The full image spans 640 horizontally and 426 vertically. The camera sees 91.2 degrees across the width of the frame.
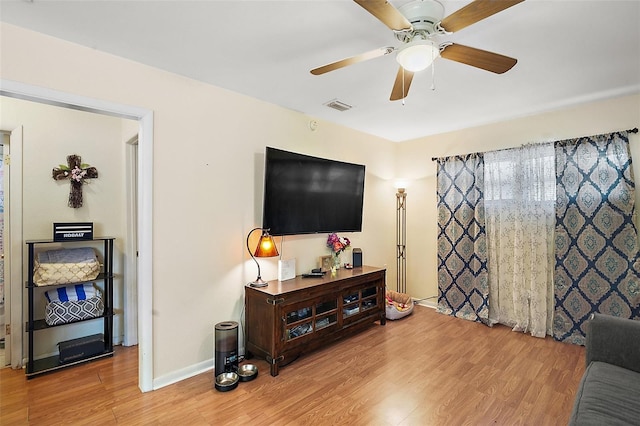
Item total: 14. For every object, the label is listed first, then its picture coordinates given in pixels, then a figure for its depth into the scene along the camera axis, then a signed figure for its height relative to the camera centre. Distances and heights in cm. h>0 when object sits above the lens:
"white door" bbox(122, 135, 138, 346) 319 -42
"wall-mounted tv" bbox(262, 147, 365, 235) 293 +22
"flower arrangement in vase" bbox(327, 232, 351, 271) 367 -36
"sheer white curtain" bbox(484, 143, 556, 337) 337 -23
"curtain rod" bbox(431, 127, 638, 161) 291 +78
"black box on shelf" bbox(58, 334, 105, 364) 271 -118
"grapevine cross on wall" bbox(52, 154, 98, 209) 289 +38
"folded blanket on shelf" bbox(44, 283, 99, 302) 274 -70
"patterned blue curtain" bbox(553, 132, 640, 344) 293 -21
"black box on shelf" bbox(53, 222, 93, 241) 271 -14
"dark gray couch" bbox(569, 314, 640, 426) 137 -87
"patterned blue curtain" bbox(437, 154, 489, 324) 381 -32
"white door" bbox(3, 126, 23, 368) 264 -27
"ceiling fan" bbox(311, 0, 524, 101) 142 +91
